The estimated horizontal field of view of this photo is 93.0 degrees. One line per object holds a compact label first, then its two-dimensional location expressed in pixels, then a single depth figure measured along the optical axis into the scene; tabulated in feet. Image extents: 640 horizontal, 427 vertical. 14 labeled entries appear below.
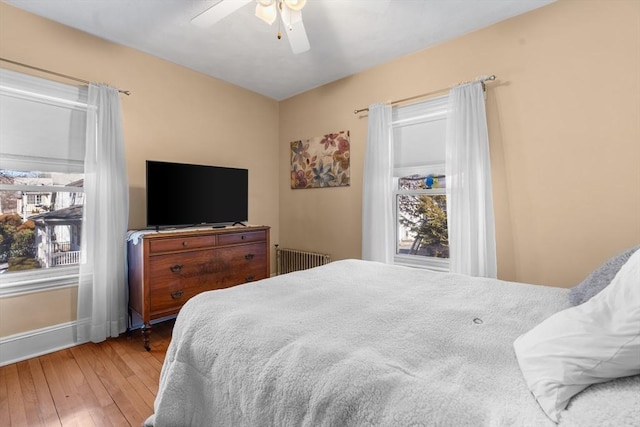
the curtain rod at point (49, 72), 7.39
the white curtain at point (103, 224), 8.36
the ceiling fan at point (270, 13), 5.96
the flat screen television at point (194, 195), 9.00
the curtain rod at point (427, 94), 8.26
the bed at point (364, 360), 2.27
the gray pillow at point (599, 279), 3.69
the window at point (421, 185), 9.60
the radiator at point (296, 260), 12.20
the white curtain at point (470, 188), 8.22
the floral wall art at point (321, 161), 11.72
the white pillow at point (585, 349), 2.22
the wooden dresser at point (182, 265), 8.17
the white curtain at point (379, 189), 10.19
